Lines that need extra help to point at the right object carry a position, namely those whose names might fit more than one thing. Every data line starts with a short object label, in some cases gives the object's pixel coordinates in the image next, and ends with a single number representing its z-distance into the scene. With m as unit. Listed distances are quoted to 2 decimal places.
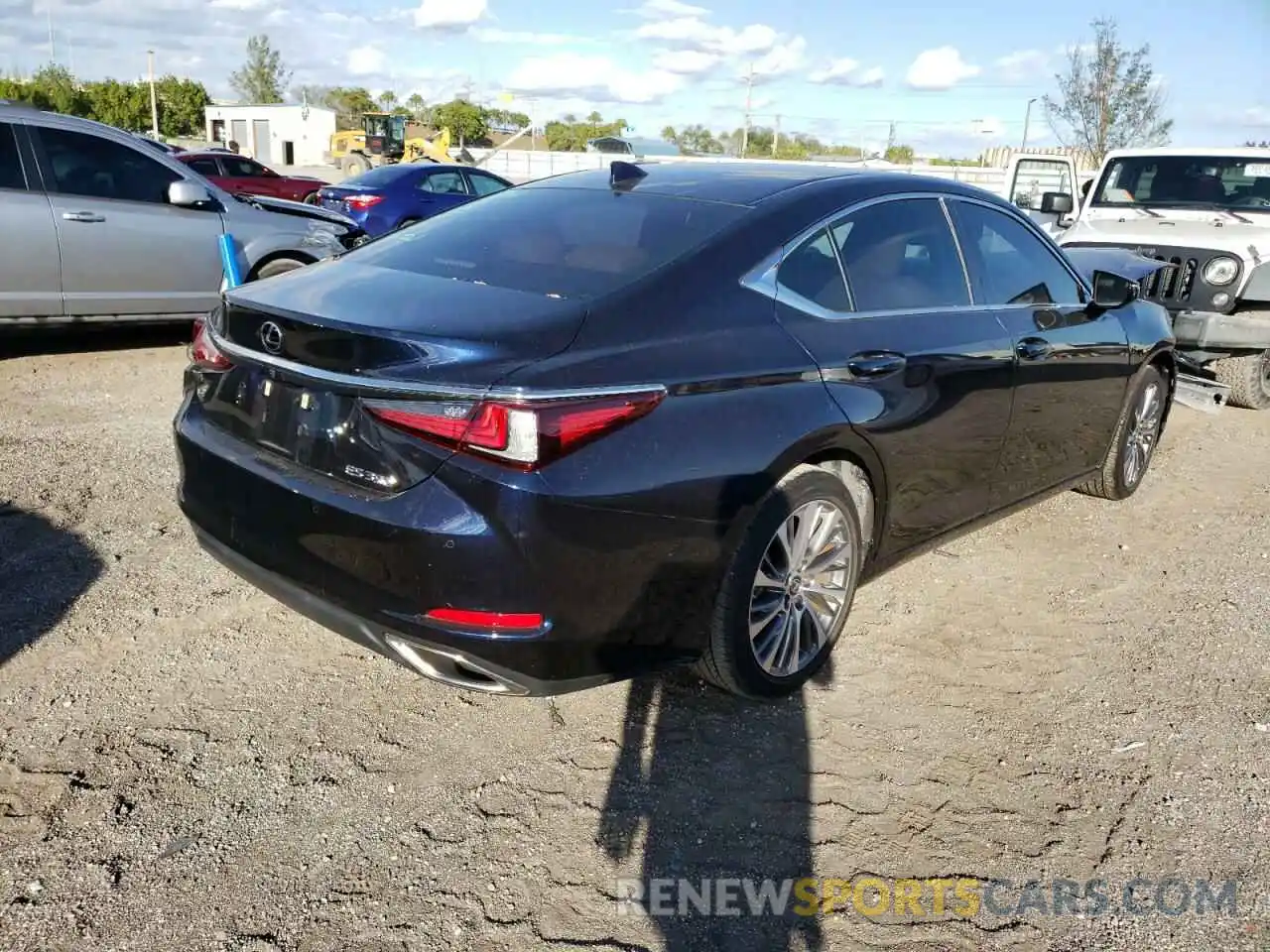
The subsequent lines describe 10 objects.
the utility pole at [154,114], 61.34
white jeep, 6.92
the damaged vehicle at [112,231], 6.77
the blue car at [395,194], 14.80
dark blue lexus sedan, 2.48
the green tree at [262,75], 77.62
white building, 58.97
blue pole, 5.53
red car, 21.19
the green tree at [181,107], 68.94
